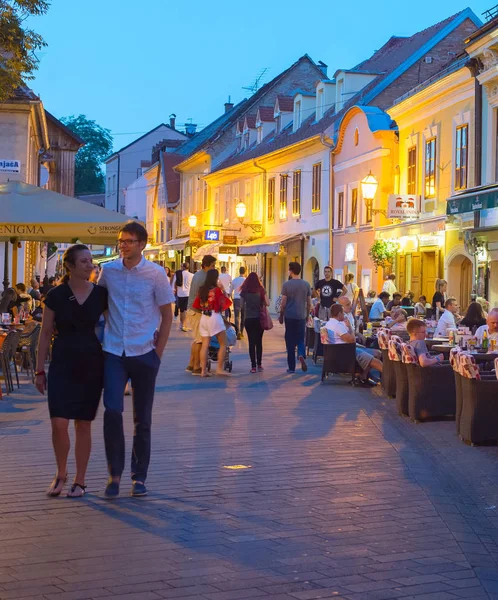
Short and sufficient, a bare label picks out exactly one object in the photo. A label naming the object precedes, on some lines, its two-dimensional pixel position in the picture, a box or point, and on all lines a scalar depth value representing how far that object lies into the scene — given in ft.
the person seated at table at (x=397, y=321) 50.85
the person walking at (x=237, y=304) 83.53
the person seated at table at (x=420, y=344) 35.73
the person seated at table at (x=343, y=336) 48.62
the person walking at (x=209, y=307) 50.72
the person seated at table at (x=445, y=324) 49.60
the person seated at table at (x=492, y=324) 37.63
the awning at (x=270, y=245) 130.11
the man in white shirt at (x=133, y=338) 22.41
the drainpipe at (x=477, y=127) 82.58
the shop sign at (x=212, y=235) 156.97
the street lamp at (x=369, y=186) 90.58
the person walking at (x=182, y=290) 98.78
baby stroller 52.60
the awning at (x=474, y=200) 52.71
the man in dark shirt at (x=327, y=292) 67.41
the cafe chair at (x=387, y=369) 43.42
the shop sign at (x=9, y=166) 90.84
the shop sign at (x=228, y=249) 137.90
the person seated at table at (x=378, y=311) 68.85
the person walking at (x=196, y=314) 51.16
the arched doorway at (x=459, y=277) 89.30
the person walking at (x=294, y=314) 54.29
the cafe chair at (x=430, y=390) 35.99
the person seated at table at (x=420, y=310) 69.00
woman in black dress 22.09
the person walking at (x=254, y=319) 54.29
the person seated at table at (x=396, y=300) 74.64
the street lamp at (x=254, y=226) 153.07
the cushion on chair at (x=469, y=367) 30.45
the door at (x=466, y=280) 88.99
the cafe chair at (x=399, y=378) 37.81
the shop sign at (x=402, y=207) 94.89
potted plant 102.42
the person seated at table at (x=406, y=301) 80.53
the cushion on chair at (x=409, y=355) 36.09
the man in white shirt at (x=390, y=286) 90.07
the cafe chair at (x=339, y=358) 48.47
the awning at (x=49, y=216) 45.91
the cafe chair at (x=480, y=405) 30.40
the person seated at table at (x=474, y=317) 48.78
